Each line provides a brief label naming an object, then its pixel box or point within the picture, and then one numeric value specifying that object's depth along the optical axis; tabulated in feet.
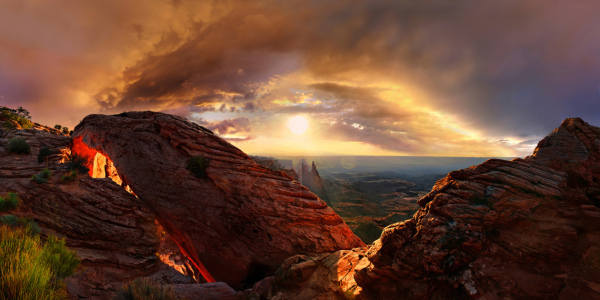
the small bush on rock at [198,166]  59.52
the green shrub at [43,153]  64.05
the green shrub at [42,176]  52.19
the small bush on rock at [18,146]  65.41
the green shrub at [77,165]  62.18
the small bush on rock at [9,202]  40.80
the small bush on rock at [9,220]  34.19
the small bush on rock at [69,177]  55.83
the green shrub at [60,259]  23.55
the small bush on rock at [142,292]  25.85
